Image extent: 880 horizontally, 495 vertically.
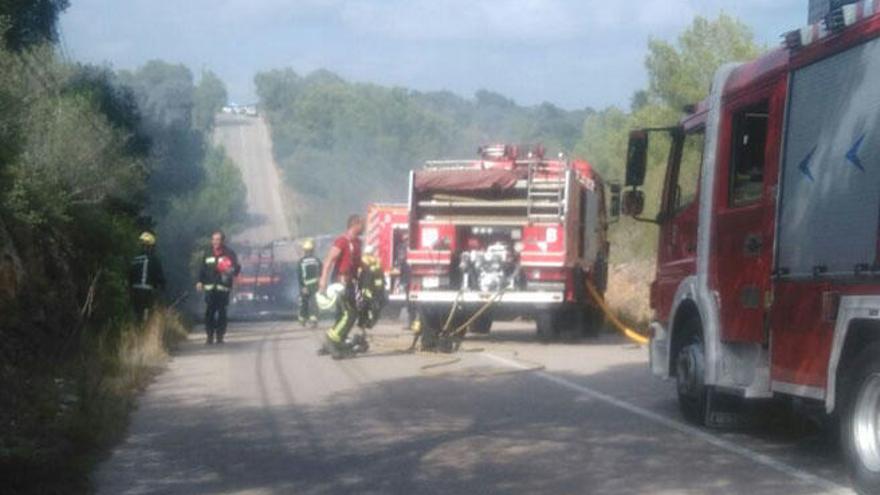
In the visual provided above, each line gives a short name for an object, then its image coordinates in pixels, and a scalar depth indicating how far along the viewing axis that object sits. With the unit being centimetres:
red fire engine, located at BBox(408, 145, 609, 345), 2330
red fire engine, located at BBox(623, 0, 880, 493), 967
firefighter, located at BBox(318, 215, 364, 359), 1981
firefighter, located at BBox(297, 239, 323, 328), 2930
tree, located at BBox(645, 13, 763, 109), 3738
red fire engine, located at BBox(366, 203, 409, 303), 3048
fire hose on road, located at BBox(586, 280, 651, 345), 2403
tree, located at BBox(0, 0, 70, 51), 2614
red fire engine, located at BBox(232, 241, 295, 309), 4781
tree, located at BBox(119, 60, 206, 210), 4169
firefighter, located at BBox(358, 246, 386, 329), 2089
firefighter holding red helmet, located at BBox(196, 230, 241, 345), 2238
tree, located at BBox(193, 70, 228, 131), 9444
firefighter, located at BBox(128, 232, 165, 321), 2131
